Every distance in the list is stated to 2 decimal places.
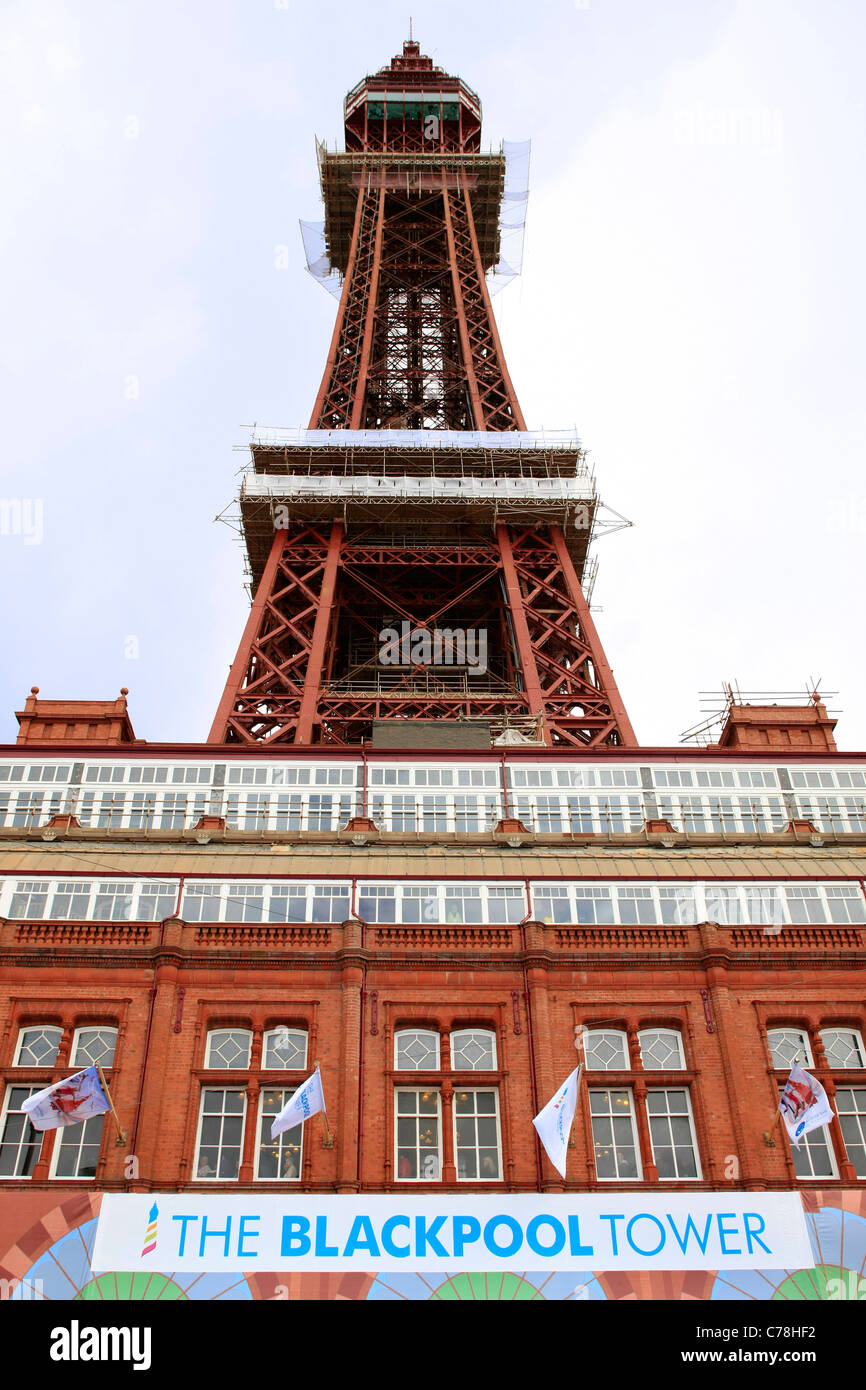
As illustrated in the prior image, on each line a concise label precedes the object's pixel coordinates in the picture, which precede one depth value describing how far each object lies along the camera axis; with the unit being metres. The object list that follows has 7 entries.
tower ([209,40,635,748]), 47.75
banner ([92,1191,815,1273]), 20.84
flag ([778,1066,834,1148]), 21.44
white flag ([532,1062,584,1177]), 21.39
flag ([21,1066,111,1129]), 21.30
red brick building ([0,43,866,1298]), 23.19
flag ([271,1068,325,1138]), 21.50
